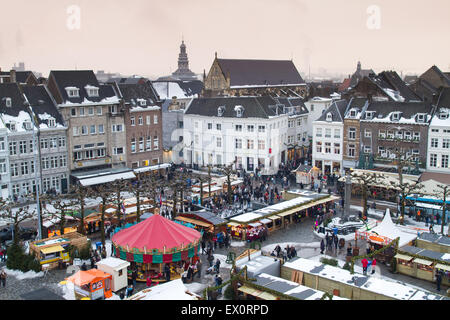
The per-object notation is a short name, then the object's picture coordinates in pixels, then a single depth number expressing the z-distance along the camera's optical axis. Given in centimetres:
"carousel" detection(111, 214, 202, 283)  3048
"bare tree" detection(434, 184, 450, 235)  4174
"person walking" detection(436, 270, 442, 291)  2869
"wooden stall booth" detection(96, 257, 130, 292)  2831
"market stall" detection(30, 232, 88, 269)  3219
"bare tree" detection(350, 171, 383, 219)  4422
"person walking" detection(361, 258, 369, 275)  3012
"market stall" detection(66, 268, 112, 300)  2688
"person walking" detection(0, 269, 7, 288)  2948
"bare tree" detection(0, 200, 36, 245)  3336
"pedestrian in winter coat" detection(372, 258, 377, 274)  3148
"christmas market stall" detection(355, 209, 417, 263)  3353
